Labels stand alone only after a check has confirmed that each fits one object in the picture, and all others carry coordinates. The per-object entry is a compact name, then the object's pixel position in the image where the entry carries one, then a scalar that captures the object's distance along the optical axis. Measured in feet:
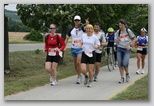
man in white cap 44.00
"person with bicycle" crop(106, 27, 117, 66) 44.63
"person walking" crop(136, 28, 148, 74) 42.05
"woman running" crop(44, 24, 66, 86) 42.80
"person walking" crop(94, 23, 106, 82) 45.23
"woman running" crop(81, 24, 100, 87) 42.54
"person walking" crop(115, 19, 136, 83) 43.51
